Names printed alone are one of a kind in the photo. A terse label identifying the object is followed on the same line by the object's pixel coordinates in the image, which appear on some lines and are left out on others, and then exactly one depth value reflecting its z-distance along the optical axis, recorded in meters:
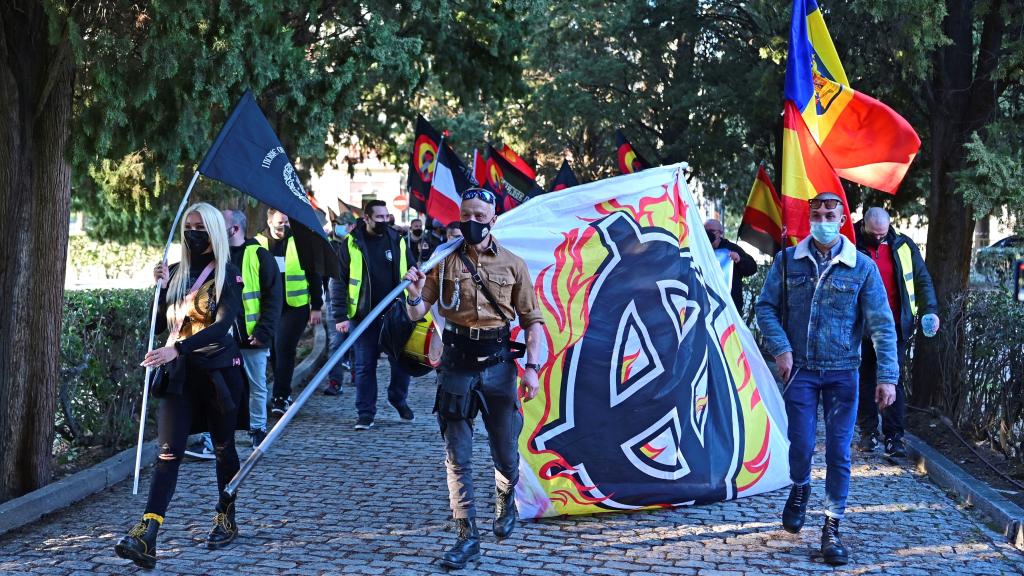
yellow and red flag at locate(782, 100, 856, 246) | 6.35
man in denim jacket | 5.72
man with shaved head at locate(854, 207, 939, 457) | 8.02
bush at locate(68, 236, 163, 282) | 32.56
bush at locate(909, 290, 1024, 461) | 7.64
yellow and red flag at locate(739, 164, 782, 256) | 8.12
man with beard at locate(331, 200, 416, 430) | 9.55
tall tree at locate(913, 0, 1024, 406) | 9.89
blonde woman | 5.47
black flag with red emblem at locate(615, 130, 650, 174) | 14.59
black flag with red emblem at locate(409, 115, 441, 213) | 13.92
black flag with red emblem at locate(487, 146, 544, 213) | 12.62
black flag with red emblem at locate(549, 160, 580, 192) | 13.33
